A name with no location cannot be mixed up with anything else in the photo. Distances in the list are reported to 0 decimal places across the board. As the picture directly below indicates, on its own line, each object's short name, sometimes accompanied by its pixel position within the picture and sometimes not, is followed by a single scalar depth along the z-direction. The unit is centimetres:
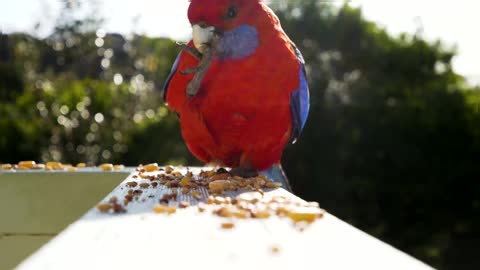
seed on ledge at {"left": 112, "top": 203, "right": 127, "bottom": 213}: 39
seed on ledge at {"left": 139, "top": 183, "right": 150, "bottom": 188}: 48
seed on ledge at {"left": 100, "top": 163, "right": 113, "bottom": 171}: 59
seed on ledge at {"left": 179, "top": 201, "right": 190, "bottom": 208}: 40
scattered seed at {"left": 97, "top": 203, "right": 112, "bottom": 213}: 39
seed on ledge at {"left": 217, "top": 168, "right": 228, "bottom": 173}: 52
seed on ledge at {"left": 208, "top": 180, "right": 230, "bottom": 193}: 45
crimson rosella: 50
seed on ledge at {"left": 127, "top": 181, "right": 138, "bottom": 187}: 48
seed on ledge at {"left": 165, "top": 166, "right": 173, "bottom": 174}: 55
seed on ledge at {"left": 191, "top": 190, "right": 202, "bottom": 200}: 43
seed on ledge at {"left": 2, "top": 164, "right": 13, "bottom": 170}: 60
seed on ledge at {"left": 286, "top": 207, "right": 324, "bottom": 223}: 37
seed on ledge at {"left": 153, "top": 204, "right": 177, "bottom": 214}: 38
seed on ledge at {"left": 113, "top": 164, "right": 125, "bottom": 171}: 60
